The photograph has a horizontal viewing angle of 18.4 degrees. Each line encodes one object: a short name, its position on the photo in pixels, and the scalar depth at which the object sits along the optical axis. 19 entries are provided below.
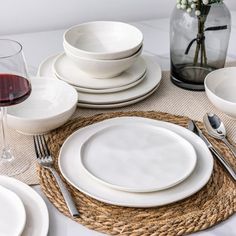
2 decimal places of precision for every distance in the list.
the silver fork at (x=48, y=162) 1.24
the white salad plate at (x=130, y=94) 1.55
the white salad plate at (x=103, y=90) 1.57
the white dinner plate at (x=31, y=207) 1.18
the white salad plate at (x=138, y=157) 1.28
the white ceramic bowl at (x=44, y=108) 1.41
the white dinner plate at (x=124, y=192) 1.25
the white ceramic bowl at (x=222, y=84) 1.57
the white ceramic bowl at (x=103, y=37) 1.66
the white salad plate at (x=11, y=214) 1.17
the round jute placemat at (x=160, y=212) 1.21
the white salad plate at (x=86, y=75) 1.59
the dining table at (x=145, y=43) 1.78
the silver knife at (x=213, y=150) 1.33
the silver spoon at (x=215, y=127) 1.43
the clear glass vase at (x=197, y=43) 1.60
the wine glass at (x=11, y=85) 1.32
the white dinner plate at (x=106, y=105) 1.55
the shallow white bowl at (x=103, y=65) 1.56
